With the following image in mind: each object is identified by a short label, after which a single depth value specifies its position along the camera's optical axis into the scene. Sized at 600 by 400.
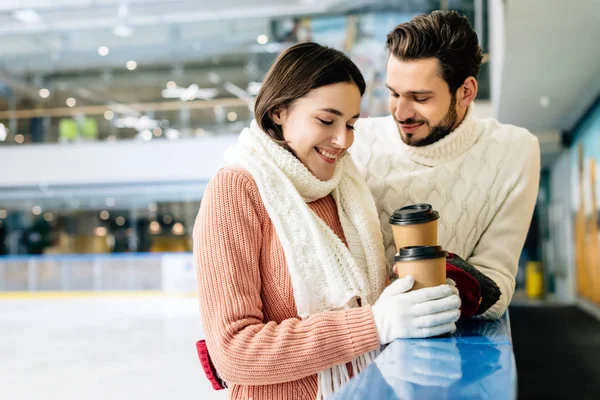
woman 1.37
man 1.87
